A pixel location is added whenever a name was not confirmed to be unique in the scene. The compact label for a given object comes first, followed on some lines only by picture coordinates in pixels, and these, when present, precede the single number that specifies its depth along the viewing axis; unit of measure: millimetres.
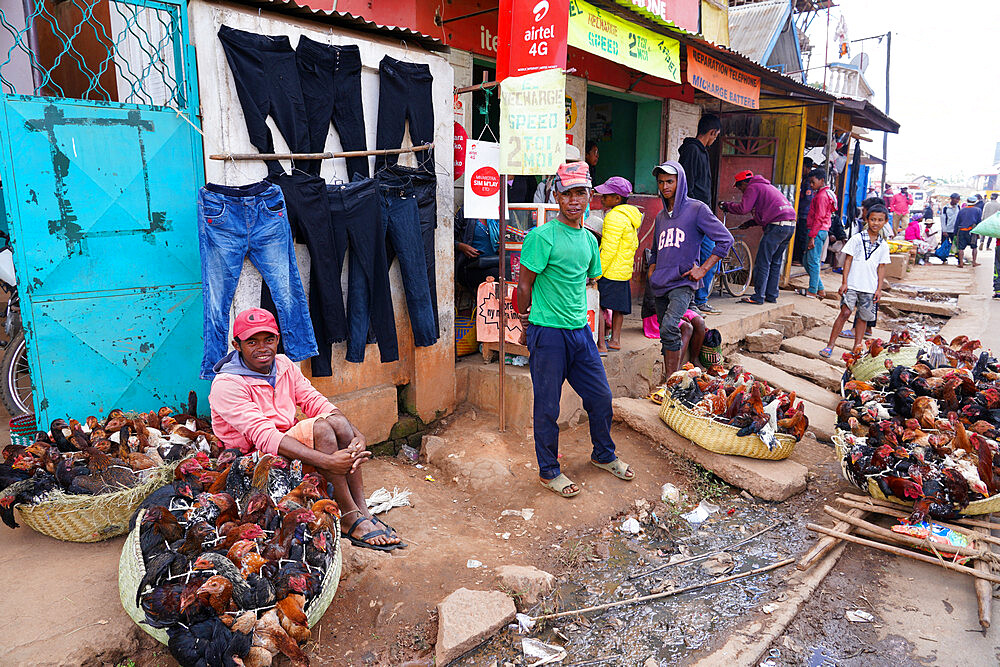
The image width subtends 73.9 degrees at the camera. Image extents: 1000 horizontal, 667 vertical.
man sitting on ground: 3600
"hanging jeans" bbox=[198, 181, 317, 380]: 4172
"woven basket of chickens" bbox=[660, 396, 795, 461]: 5098
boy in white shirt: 7387
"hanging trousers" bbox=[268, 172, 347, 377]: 4551
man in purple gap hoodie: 5871
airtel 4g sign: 4723
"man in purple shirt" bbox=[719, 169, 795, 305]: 9195
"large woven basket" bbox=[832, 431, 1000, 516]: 4129
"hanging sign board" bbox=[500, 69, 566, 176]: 4832
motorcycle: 5176
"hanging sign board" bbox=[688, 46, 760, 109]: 7898
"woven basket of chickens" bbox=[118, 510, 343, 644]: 2775
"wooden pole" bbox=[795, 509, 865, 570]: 3964
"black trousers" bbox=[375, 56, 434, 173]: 5020
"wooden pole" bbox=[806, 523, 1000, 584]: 3639
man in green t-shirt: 4426
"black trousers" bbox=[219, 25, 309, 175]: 4211
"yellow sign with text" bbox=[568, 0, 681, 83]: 6086
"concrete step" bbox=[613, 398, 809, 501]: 4965
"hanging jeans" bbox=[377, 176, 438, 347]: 5125
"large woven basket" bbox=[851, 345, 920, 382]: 6418
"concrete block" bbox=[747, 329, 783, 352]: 8219
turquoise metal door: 3859
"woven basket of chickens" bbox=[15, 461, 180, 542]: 3432
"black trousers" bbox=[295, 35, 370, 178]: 4566
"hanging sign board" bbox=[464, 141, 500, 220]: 5410
